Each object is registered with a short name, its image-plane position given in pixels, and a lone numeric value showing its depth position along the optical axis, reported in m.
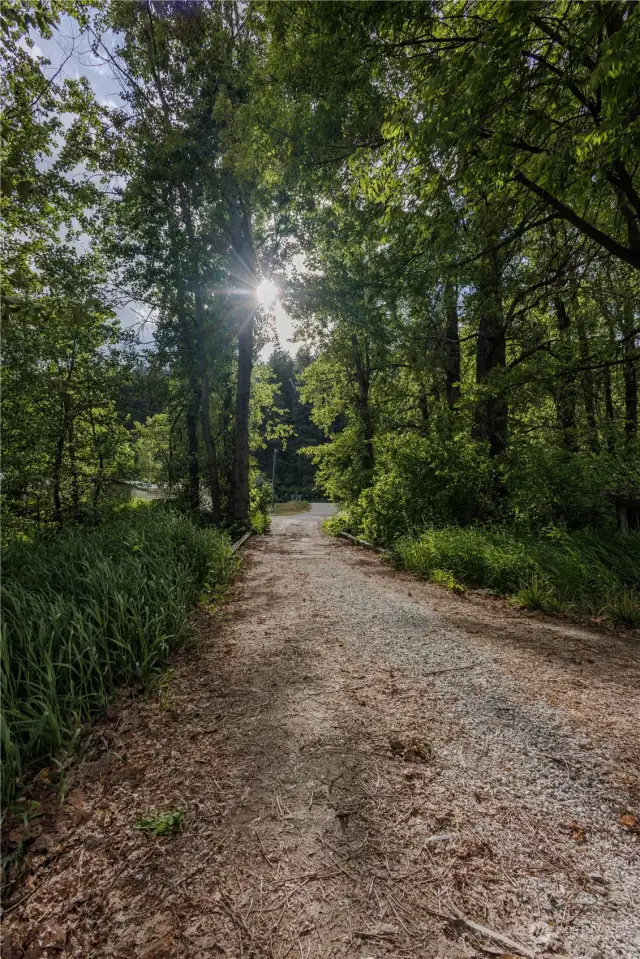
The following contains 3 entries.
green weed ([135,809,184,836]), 1.61
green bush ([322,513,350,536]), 13.67
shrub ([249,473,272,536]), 12.87
